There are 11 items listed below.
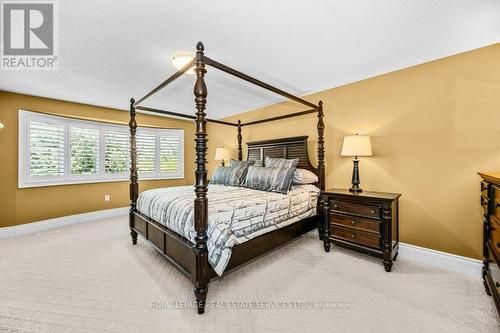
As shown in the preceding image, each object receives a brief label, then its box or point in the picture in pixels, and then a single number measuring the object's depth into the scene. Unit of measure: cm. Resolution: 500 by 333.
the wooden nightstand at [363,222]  226
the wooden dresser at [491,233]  151
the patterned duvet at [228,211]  177
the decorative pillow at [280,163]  312
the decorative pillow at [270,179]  290
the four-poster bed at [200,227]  169
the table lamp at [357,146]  259
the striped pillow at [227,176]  352
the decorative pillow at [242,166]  351
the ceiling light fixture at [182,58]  233
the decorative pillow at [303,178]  329
